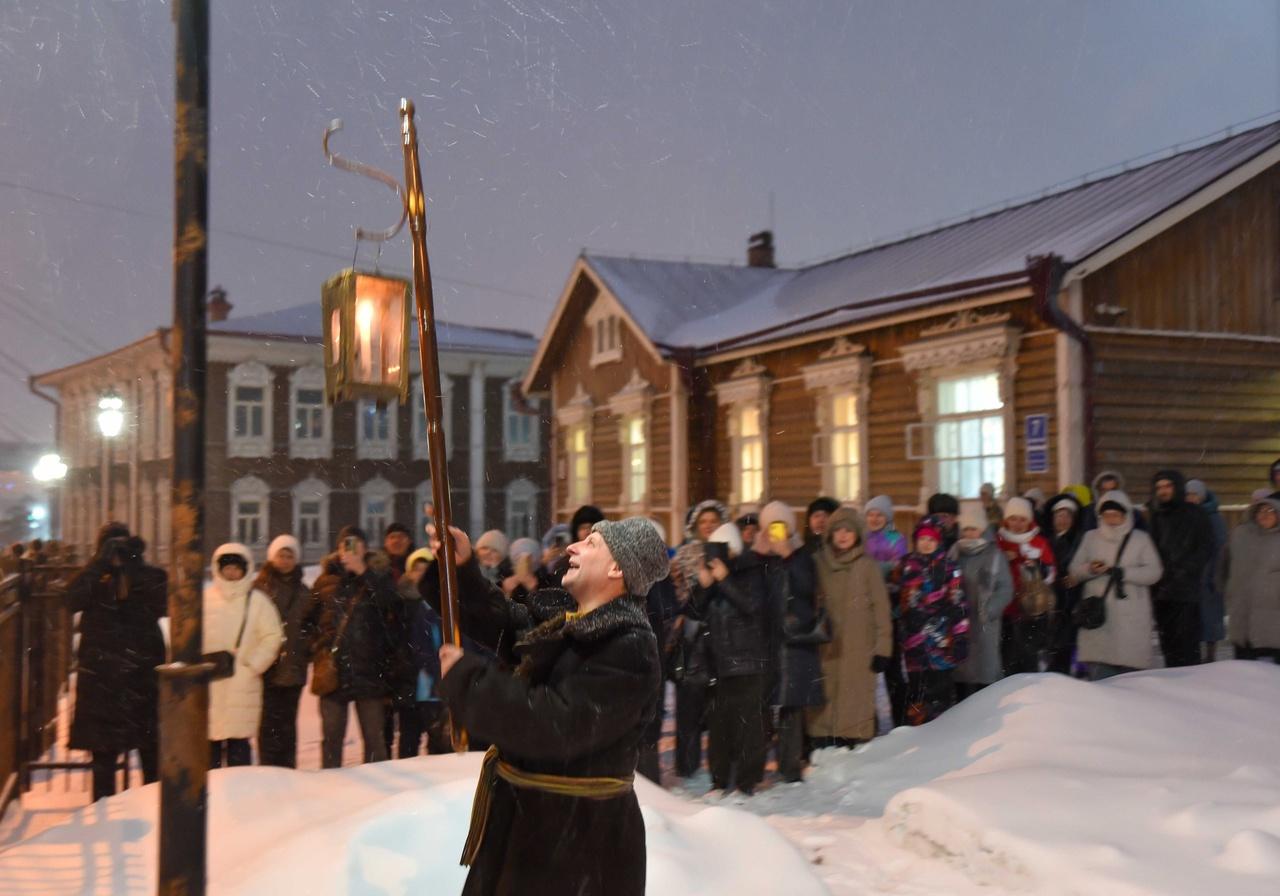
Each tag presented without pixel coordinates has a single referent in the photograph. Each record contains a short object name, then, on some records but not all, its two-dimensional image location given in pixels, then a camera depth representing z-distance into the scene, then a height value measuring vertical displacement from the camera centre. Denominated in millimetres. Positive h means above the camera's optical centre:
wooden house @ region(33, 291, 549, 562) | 34750 +1187
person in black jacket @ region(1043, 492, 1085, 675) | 9016 -746
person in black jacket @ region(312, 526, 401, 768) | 7426 -1072
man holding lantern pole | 2725 -606
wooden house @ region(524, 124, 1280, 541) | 13539 +1638
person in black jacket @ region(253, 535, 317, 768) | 7332 -1153
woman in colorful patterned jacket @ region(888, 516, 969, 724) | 7965 -1000
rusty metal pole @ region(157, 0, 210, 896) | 3680 -74
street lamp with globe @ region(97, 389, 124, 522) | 14891 +875
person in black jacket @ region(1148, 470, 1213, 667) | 9484 -718
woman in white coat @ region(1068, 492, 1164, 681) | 8617 -810
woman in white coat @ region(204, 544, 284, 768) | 7023 -987
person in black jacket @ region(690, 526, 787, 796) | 7453 -1219
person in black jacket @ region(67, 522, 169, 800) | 6750 -1060
